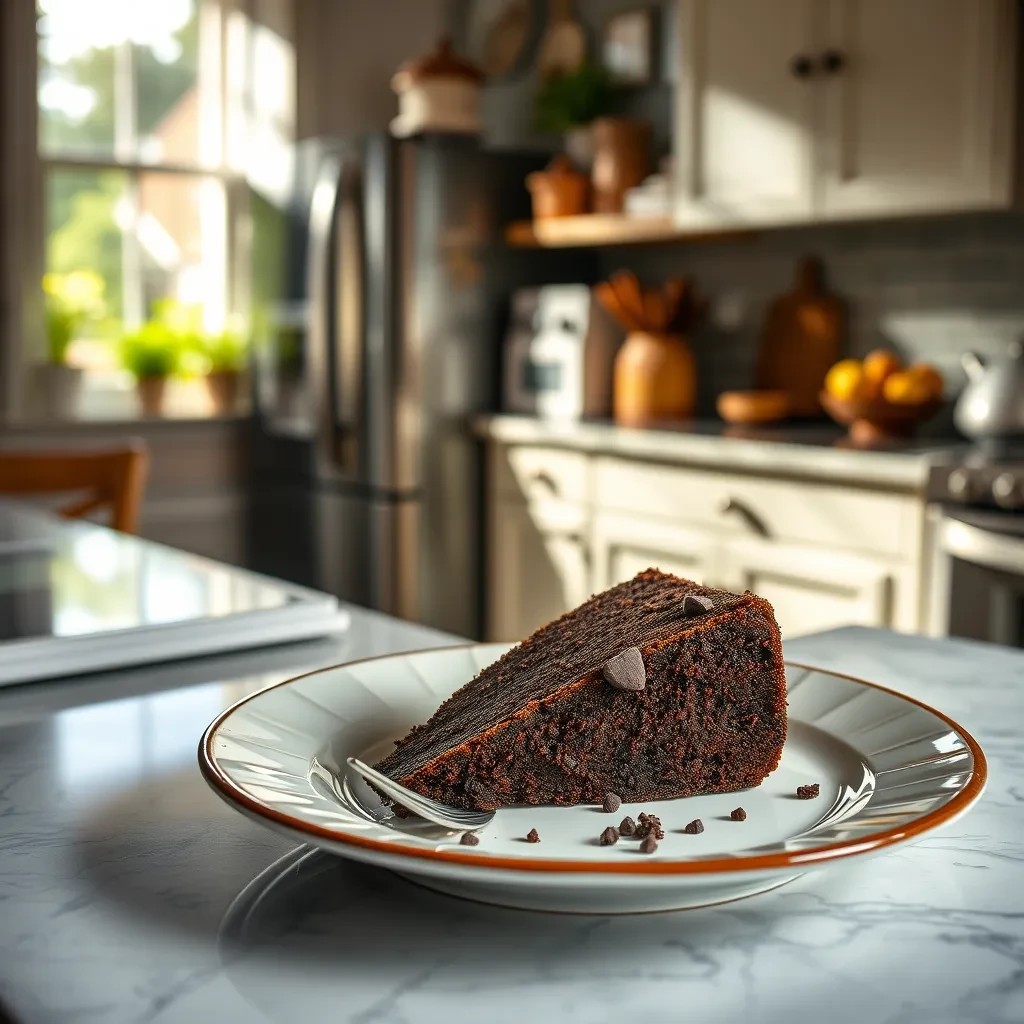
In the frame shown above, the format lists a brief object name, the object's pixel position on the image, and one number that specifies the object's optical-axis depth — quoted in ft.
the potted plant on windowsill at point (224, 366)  13.67
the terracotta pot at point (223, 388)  13.70
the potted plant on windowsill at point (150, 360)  13.16
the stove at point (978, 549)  7.47
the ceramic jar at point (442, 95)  12.08
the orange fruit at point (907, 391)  9.39
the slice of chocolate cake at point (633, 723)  1.98
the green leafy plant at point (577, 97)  12.75
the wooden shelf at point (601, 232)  11.18
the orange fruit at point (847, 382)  9.61
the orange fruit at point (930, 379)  9.44
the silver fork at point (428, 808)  1.91
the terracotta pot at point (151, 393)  13.20
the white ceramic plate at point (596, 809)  1.61
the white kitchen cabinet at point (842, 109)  8.53
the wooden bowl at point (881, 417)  9.42
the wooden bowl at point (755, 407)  10.47
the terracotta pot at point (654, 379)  11.47
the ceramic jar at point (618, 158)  11.89
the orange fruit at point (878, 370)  9.53
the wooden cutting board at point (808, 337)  11.09
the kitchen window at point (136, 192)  12.69
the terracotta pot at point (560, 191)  11.87
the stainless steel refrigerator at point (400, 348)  11.71
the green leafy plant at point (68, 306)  12.81
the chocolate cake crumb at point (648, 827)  1.89
